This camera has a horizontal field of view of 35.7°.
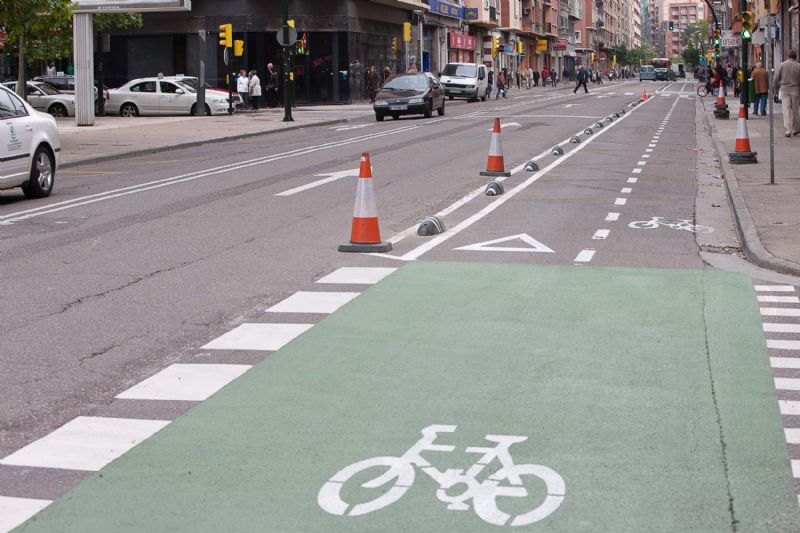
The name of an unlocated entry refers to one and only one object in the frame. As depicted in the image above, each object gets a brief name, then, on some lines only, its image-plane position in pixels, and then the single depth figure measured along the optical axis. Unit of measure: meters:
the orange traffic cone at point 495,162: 18.55
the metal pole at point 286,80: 37.91
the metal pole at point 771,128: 15.88
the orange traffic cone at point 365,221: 10.88
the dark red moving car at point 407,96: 39.47
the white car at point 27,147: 15.74
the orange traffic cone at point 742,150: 20.17
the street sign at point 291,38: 37.85
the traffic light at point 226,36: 42.88
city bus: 141.88
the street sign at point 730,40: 37.12
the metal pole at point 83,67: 34.31
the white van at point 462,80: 59.09
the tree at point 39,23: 25.44
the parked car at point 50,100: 43.38
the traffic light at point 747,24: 24.70
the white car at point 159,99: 44.09
